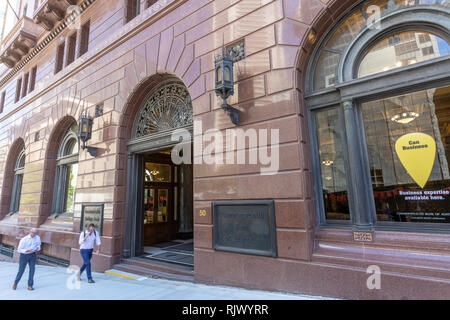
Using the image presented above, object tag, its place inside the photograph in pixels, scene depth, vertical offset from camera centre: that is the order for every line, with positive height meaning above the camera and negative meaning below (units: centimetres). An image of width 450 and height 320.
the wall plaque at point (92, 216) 842 -24
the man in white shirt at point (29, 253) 645 -111
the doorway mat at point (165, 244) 987 -151
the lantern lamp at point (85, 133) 907 +278
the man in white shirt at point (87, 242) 693 -94
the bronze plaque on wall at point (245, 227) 491 -47
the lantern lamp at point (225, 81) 532 +264
